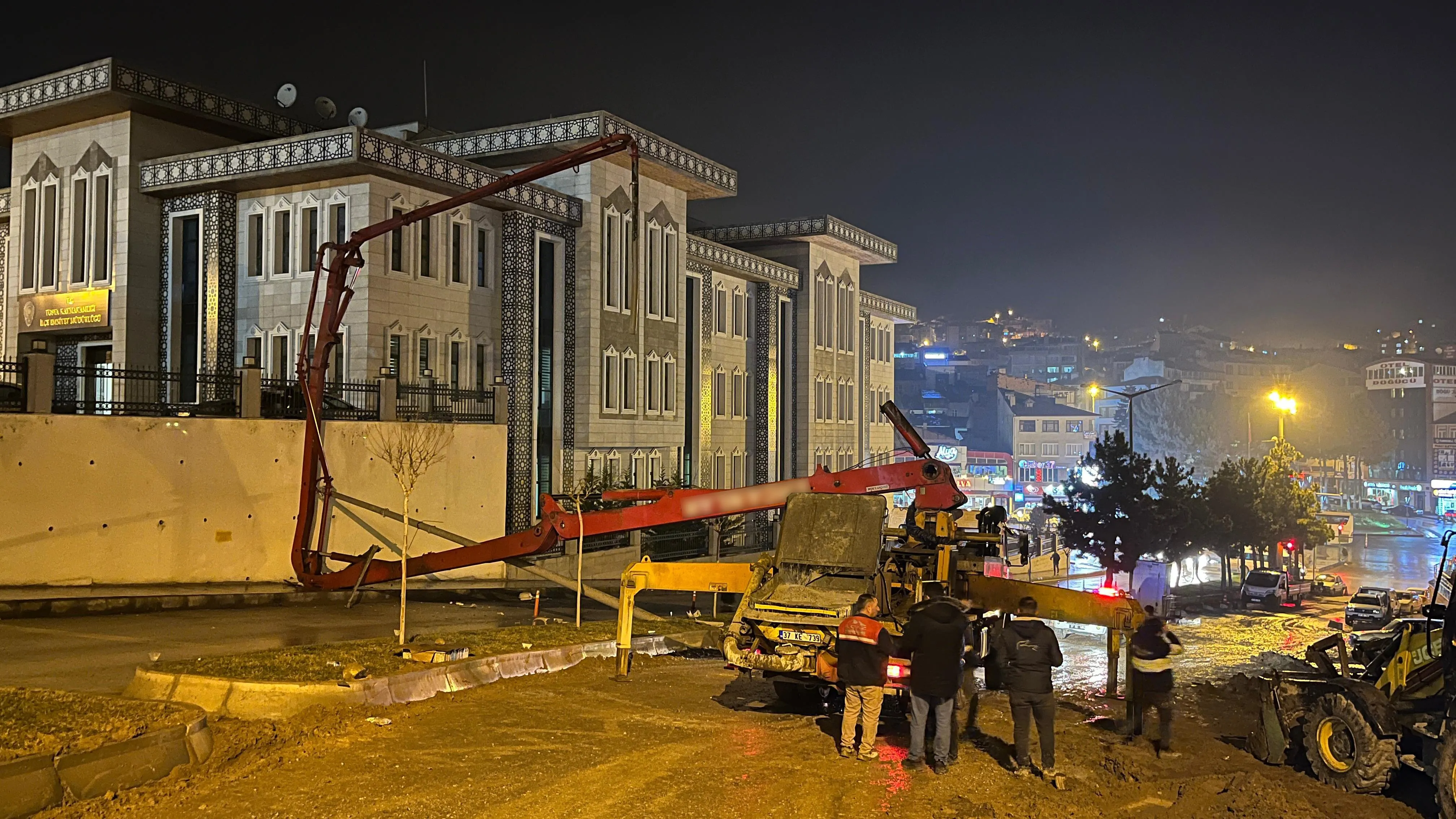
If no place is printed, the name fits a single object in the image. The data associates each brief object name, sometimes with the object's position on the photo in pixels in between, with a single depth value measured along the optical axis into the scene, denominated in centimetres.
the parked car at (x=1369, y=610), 2761
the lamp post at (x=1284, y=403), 4266
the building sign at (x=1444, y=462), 12294
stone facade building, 2612
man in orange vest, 945
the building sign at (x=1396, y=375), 14062
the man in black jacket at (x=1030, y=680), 913
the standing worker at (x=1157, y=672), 1043
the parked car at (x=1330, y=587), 4325
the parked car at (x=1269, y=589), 3859
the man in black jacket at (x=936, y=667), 918
